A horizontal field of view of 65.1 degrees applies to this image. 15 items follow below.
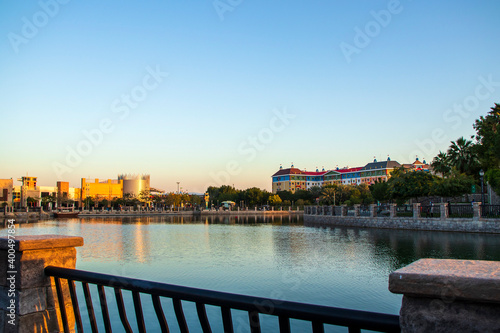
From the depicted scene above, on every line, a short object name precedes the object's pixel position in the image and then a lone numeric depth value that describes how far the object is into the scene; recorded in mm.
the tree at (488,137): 31116
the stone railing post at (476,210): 25094
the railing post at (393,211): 32334
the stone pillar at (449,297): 1587
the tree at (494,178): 26084
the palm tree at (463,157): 41156
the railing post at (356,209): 37375
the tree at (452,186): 33125
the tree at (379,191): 53681
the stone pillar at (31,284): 3295
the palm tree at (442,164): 42031
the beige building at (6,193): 72375
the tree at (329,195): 73269
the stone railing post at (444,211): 27391
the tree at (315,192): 93075
